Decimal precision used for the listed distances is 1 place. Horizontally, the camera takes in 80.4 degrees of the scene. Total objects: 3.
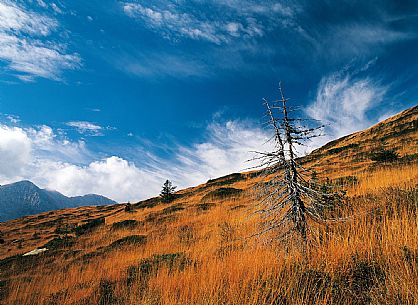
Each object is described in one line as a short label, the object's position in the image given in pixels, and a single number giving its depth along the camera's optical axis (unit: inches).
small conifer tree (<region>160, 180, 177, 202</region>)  987.9
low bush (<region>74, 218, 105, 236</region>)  652.9
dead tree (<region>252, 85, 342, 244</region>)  156.3
